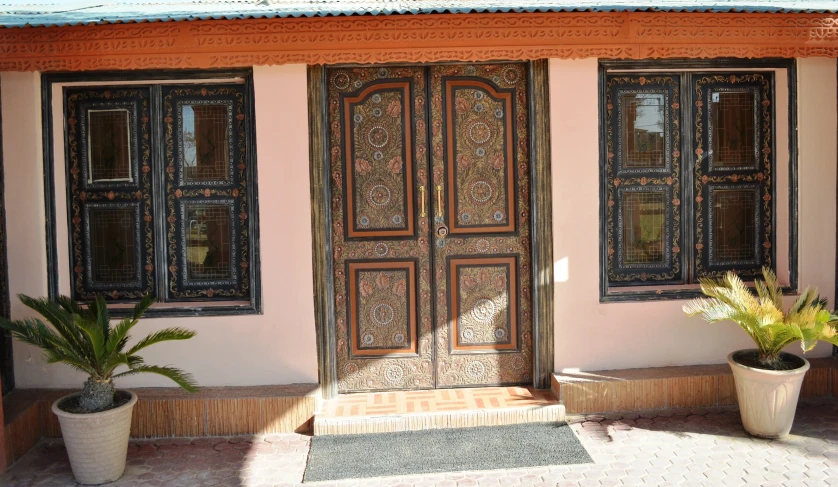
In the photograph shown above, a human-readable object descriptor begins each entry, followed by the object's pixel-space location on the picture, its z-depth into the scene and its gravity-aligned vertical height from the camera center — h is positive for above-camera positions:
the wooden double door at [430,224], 5.72 +0.07
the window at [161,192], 5.66 +0.36
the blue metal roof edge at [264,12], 4.81 +1.48
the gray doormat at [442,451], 4.79 -1.48
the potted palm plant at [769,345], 4.93 -0.81
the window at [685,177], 5.86 +0.41
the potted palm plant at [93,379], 4.68 -0.91
